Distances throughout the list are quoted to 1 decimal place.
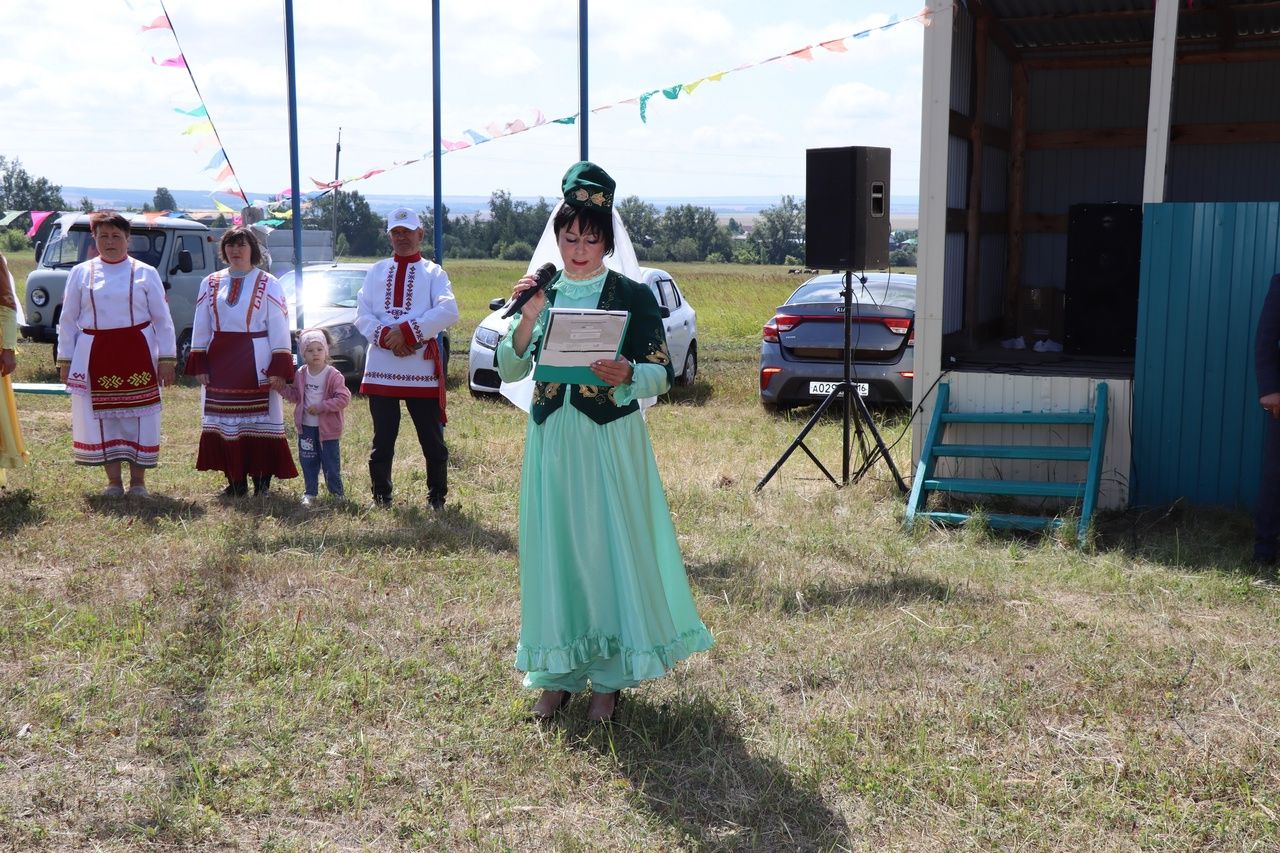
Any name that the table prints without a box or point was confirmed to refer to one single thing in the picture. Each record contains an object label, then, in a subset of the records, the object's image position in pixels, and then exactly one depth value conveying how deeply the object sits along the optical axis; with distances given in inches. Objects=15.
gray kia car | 412.2
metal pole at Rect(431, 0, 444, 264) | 334.3
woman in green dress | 157.3
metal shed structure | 275.9
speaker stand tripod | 303.9
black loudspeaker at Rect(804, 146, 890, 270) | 302.8
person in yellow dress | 273.7
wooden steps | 269.7
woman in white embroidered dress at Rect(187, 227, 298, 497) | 279.4
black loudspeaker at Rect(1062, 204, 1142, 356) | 354.9
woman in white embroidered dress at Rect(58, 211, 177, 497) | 278.2
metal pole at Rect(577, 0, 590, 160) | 291.7
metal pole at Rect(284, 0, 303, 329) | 324.2
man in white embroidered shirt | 267.4
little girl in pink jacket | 279.1
